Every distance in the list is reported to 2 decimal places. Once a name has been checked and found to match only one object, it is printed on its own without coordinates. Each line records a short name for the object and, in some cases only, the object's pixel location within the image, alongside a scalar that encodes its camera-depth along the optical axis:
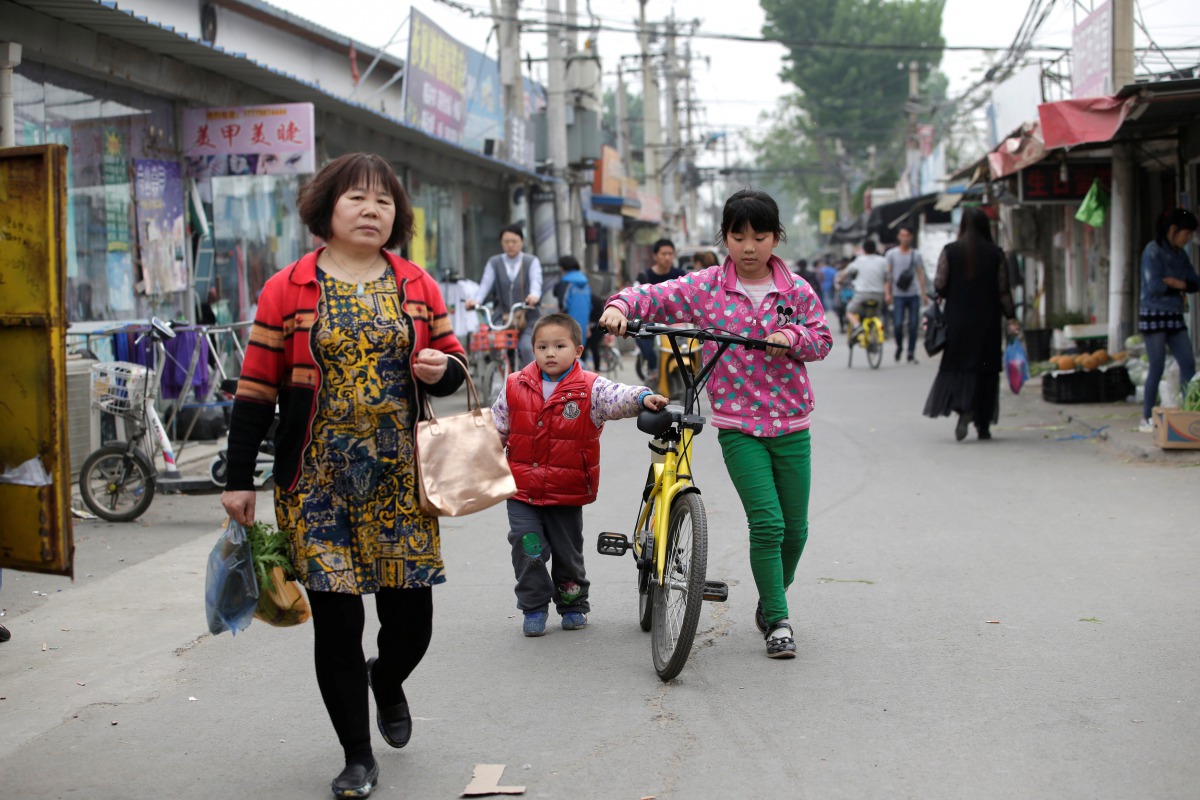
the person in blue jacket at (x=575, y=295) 15.24
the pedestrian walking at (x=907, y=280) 20.08
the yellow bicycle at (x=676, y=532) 4.75
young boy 5.56
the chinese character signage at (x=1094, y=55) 13.16
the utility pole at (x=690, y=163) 64.76
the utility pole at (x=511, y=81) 23.17
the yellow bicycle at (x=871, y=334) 20.11
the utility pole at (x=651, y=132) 47.03
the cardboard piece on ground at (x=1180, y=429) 9.90
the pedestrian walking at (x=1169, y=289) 10.46
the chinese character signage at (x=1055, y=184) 16.19
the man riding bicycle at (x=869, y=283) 21.11
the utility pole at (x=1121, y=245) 13.70
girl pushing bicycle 5.18
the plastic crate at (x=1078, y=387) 13.59
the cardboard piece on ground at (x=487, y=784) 3.85
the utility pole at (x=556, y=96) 24.14
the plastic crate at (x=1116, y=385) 13.45
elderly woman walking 3.74
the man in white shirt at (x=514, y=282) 13.79
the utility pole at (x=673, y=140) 55.03
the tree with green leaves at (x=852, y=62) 65.19
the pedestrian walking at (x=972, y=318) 11.22
